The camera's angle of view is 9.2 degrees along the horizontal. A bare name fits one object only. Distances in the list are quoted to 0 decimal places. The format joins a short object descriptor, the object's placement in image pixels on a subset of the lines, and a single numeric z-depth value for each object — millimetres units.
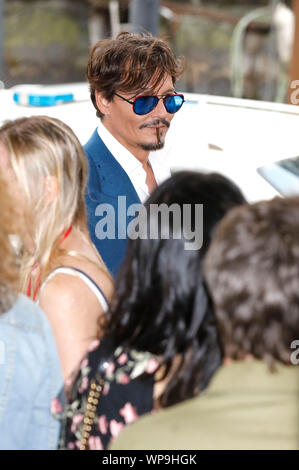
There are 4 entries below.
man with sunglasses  3965
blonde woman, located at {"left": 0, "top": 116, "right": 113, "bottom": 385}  3453
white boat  4228
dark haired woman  3301
